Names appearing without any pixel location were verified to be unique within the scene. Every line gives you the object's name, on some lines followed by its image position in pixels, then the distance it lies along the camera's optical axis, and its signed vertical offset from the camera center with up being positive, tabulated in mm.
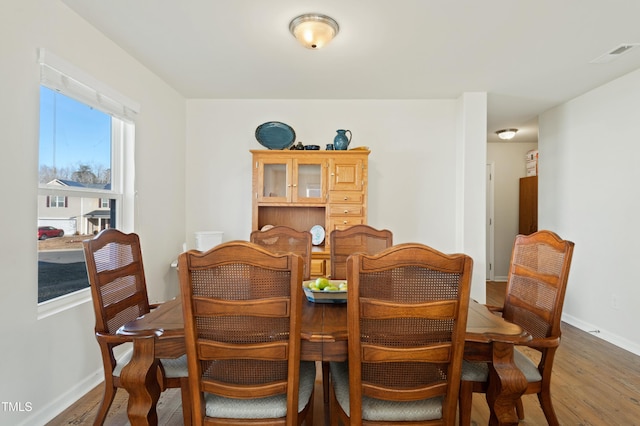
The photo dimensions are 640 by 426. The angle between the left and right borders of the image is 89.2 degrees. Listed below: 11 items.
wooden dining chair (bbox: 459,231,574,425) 1488 -488
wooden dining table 1258 -559
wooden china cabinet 3344 +304
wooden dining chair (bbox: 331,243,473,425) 1107 -432
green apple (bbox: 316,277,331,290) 1757 -391
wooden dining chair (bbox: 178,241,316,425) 1099 -429
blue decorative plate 3562 +847
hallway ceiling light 4832 +1195
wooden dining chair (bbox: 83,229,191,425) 1501 -472
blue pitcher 3410 +750
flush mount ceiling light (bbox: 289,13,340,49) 2107 +1215
